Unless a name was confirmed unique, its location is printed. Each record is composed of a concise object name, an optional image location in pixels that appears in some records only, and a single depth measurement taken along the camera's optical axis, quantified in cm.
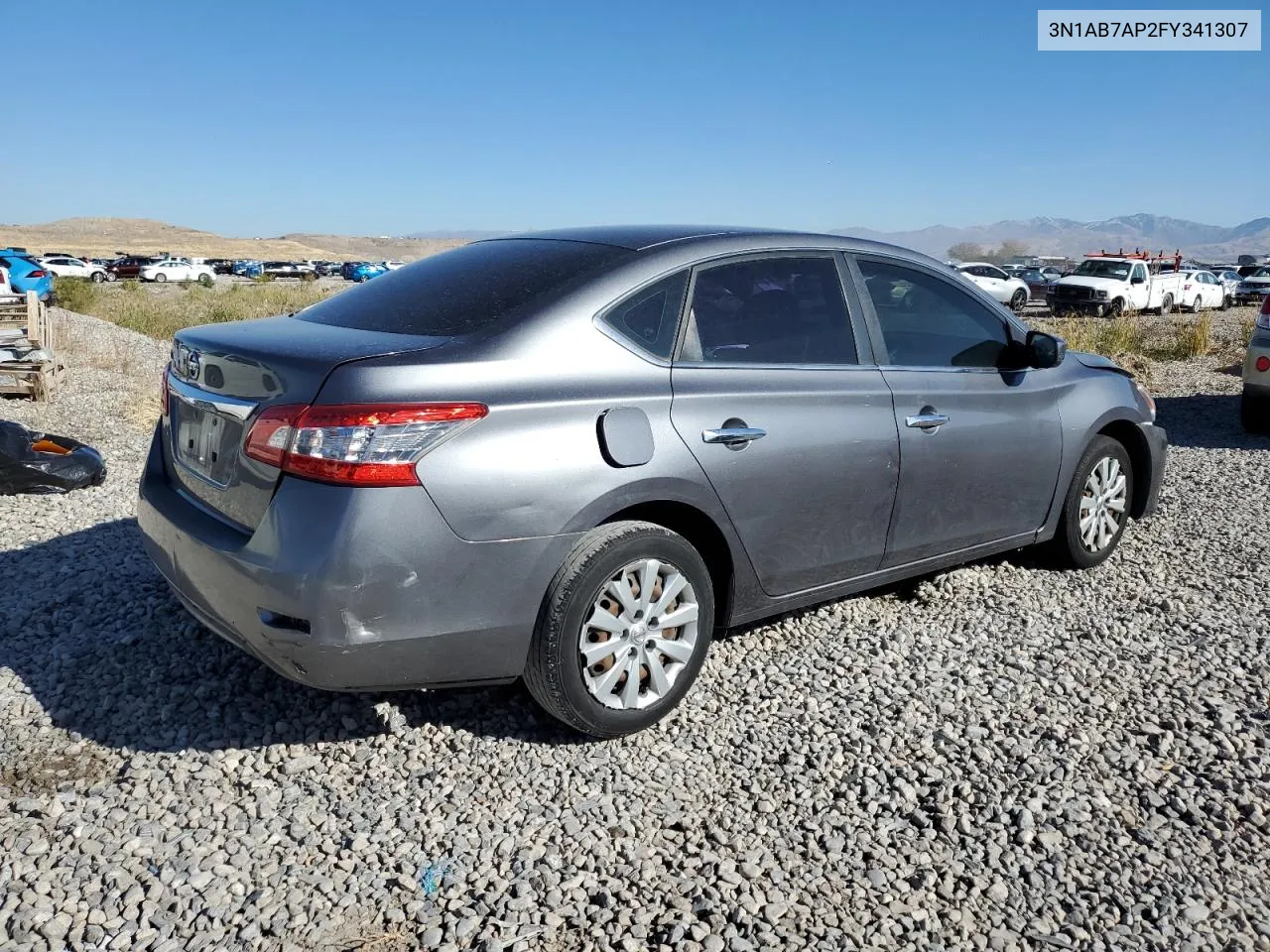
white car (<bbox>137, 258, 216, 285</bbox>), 5672
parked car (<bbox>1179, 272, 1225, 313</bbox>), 3275
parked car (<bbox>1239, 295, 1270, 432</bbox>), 923
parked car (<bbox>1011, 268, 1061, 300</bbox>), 3822
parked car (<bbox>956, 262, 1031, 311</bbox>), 3300
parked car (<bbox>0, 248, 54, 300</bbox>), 2494
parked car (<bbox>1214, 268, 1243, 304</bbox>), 3753
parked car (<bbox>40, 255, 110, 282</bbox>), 4988
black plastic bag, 638
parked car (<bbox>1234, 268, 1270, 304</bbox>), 3803
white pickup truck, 2886
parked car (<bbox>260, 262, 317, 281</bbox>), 6725
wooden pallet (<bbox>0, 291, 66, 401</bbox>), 1048
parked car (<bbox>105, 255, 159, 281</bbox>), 5744
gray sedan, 294
